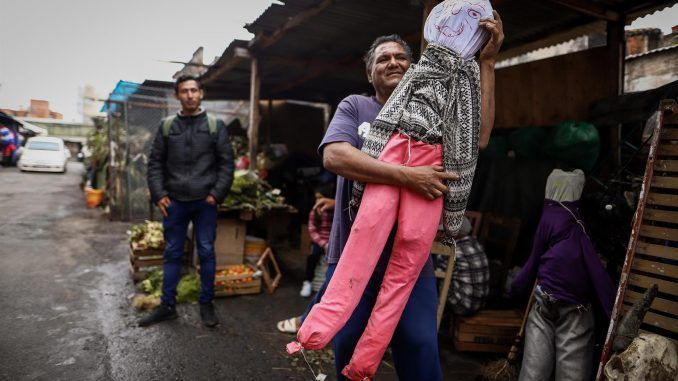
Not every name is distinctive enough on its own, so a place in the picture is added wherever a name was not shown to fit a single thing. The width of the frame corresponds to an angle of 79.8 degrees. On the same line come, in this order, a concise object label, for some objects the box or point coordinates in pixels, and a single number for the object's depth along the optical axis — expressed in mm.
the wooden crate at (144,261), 5363
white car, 21797
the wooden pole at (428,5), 3576
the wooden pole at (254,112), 6723
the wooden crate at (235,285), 4961
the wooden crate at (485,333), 3777
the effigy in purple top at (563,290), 2818
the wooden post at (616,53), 4449
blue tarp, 9016
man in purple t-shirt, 1546
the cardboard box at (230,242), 5461
